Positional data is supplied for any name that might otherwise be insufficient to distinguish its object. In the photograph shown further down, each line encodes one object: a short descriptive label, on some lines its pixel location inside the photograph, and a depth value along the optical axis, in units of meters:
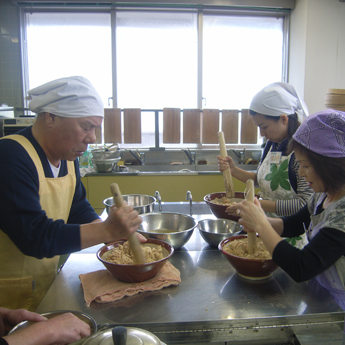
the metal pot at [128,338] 0.64
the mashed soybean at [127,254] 1.14
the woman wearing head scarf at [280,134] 1.62
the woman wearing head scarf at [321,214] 0.96
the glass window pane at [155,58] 4.04
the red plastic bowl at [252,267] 1.11
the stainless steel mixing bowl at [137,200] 2.05
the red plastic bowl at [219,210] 1.72
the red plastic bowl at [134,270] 1.06
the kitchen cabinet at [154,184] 3.32
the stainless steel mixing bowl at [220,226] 1.60
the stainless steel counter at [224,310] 0.93
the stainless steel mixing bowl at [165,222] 1.60
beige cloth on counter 1.04
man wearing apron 1.02
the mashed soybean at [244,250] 1.17
